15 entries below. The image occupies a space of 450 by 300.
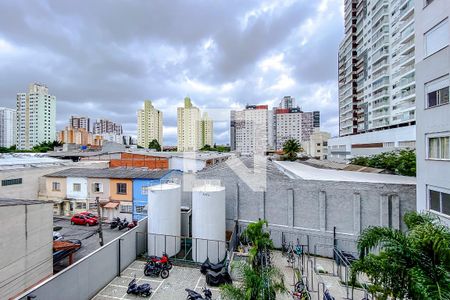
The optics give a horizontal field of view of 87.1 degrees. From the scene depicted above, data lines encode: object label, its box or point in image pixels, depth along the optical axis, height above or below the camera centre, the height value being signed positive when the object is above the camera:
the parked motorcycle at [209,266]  11.37 -5.66
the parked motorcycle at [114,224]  20.53 -6.27
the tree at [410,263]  3.90 -2.15
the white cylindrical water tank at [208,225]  13.02 -4.18
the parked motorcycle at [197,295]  8.93 -5.54
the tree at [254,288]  6.38 -3.79
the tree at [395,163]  18.89 -1.29
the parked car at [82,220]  21.03 -6.09
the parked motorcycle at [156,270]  11.29 -5.72
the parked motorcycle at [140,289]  9.73 -5.70
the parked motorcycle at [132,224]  20.50 -6.34
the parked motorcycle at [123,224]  20.44 -6.34
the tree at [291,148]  41.59 +0.41
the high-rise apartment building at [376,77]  35.62 +13.69
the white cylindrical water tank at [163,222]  13.24 -4.08
